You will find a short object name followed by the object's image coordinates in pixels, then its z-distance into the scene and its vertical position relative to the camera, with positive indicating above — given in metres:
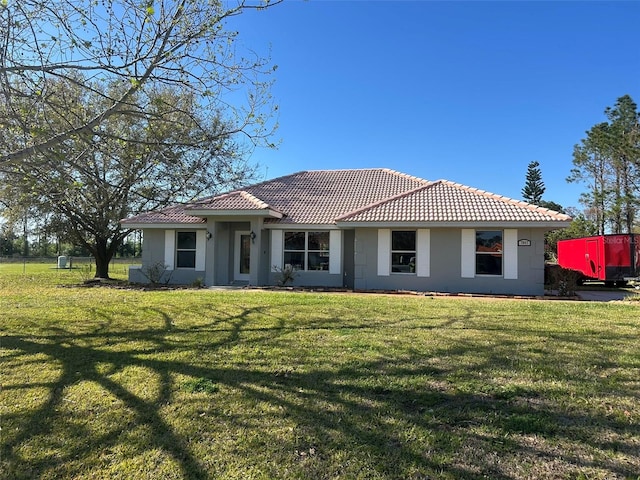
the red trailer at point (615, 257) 17.31 +0.02
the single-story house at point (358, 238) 14.93 +0.67
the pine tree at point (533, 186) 62.59 +10.69
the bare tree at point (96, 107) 5.98 +2.45
